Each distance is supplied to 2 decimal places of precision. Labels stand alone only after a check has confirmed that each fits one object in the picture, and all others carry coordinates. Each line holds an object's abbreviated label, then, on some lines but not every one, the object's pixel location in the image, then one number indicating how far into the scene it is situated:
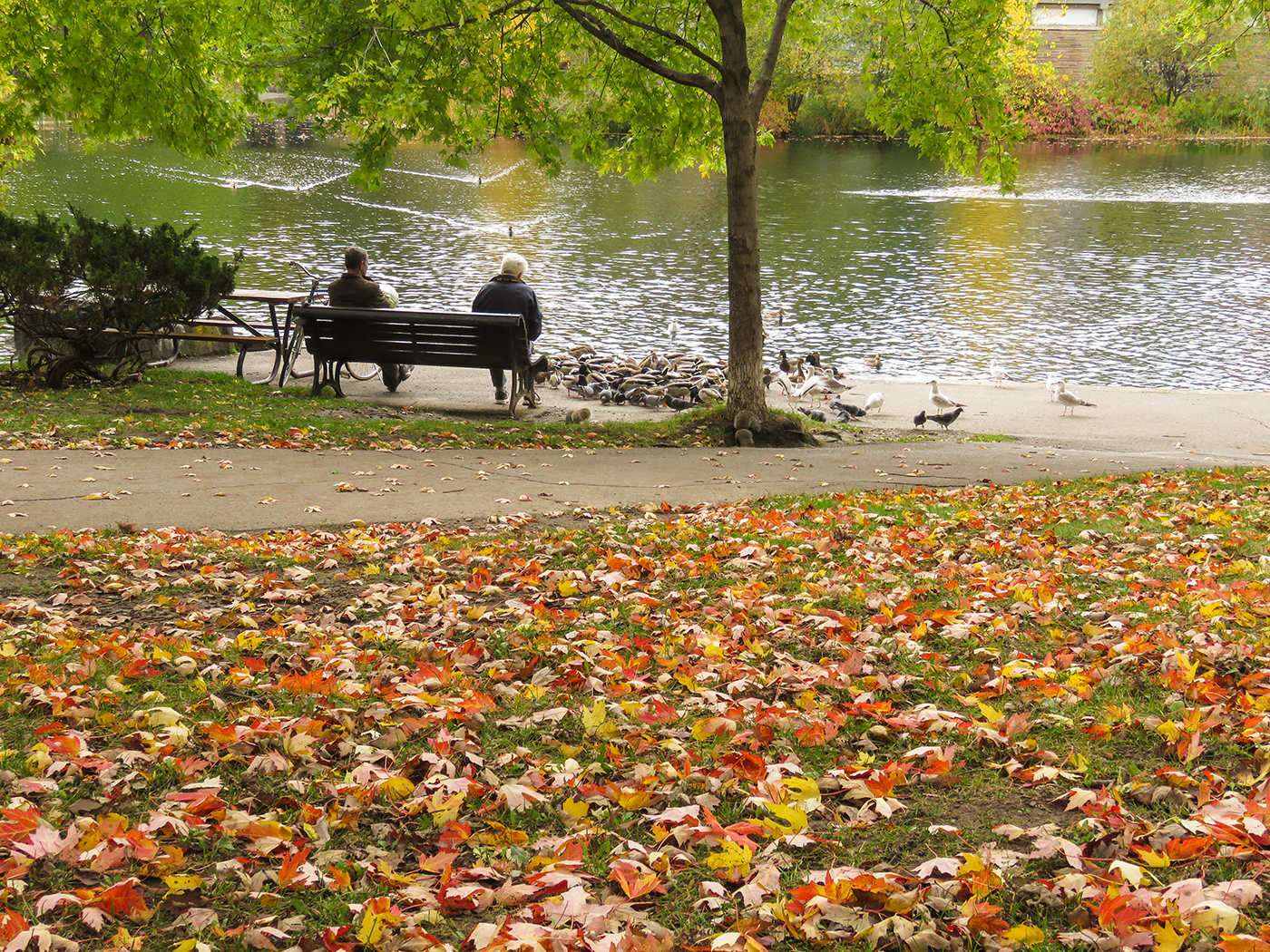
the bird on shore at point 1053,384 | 15.98
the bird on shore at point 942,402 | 15.14
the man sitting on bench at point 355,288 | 13.81
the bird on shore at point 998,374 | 19.23
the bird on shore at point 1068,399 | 15.63
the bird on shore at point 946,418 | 14.23
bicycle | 15.16
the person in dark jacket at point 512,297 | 13.48
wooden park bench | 12.46
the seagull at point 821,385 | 17.25
